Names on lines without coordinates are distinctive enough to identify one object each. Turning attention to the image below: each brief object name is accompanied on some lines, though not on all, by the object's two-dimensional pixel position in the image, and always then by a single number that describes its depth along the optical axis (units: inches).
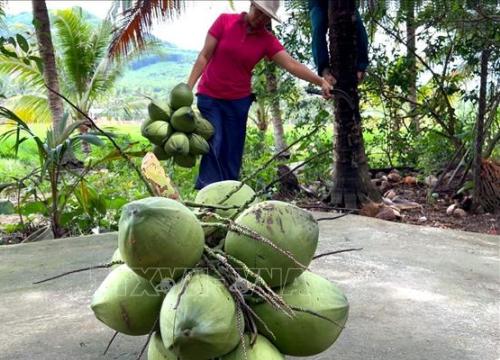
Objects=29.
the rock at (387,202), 211.0
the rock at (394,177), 262.8
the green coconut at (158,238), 46.4
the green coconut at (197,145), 102.2
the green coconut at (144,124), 102.3
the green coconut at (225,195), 57.9
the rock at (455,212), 208.2
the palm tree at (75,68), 565.7
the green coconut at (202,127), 104.8
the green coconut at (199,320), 45.2
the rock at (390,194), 230.1
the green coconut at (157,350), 50.0
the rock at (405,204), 215.0
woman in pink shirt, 148.8
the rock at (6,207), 159.0
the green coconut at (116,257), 57.3
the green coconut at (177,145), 96.2
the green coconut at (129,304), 52.0
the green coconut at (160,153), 97.7
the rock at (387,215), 189.9
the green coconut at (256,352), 48.5
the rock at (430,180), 244.8
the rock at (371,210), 191.2
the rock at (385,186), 249.4
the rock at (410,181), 255.6
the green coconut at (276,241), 50.8
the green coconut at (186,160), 96.9
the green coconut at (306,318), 51.9
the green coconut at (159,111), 102.1
